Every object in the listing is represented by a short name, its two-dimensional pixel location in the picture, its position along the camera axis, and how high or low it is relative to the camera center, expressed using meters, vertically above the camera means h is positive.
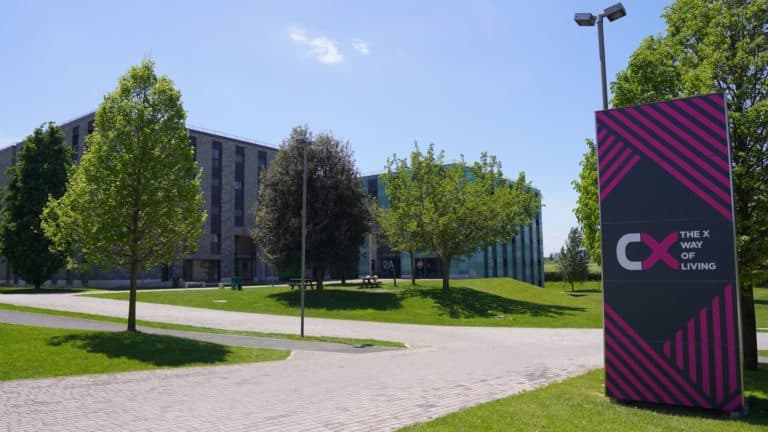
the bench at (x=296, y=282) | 38.74 -1.78
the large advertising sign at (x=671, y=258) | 8.68 -0.02
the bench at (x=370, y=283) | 43.62 -2.05
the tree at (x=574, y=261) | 68.56 -0.48
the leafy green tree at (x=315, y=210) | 35.75 +3.29
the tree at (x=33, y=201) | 44.62 +5.01
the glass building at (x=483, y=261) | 63.92 -0.49
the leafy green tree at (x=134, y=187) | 17.42 +2.42
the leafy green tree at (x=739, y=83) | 11.59 +4.02
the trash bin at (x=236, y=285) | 43.23 -2.12
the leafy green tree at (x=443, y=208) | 36.12 +3.46
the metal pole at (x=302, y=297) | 19.95 -1.47
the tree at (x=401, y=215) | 36.84 +3.07
